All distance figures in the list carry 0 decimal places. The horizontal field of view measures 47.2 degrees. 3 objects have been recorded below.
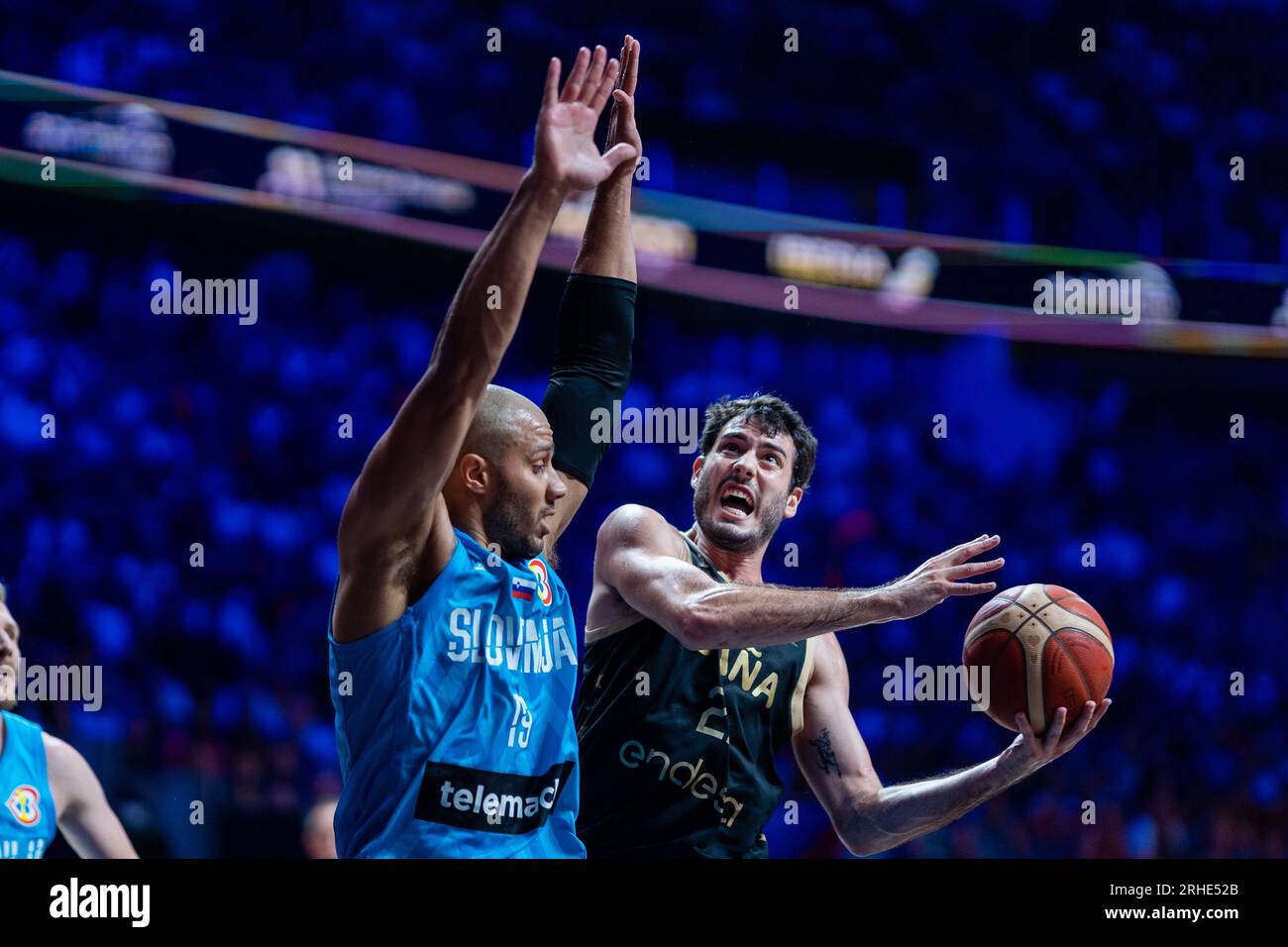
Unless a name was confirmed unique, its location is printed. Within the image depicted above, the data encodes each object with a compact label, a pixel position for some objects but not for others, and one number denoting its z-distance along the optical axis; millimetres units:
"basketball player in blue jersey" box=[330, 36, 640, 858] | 2613
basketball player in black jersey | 3414
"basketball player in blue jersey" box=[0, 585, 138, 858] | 3834
